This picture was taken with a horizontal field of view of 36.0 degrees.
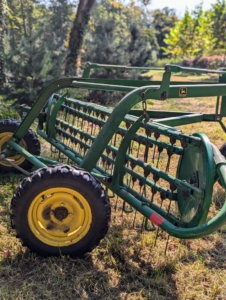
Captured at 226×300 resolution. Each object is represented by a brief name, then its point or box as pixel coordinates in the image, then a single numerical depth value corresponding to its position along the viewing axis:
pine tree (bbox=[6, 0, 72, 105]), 7.80
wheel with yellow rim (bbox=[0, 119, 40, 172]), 4.09
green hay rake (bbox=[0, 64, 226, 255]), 2.26
